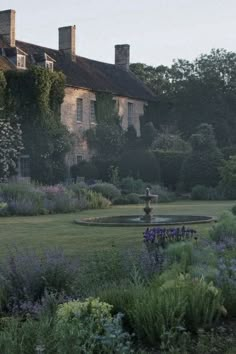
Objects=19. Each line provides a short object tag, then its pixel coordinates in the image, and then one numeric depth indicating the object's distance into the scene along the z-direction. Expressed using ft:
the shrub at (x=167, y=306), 15.75
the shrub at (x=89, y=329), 13.67
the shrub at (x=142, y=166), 117.39
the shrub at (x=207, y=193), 102.22
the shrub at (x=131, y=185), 103.40
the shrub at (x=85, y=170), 115.24
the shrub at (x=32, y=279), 20.44
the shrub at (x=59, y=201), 71.46
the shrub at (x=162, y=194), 96.94
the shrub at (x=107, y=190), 90.12
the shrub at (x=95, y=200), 78.74
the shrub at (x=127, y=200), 89.69
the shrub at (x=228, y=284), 18.58
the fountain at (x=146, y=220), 51.06
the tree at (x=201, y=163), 110.93
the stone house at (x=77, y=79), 117.08
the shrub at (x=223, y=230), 32.78
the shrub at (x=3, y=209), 66.03
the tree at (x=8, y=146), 102.01
